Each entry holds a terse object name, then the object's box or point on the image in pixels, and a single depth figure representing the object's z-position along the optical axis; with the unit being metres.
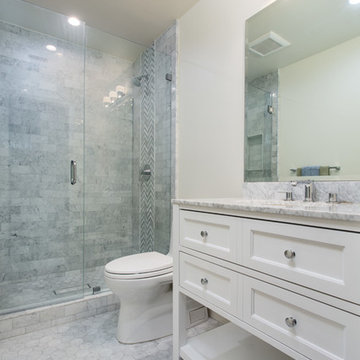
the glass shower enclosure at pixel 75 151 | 2.25
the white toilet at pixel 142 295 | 1.46
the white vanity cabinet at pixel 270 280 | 0.67
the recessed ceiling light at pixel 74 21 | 2.21
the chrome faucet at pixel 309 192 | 1.19
